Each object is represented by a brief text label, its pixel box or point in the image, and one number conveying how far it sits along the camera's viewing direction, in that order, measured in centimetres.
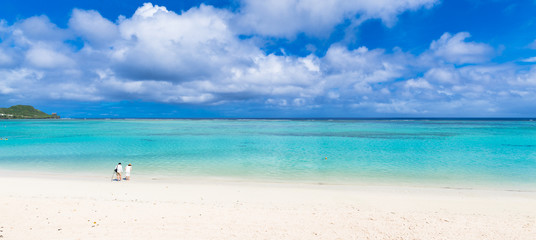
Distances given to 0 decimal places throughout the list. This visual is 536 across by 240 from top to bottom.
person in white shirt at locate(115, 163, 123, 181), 1636
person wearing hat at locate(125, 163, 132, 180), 1692
